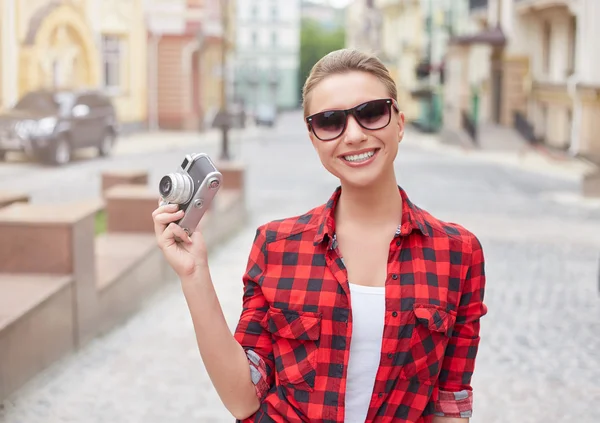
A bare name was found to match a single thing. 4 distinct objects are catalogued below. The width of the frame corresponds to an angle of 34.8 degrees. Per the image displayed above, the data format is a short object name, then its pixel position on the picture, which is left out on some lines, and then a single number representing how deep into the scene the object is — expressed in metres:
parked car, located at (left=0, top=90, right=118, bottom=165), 16.66
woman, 2.16
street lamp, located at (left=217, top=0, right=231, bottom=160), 19.59
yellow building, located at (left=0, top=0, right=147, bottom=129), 16.81
